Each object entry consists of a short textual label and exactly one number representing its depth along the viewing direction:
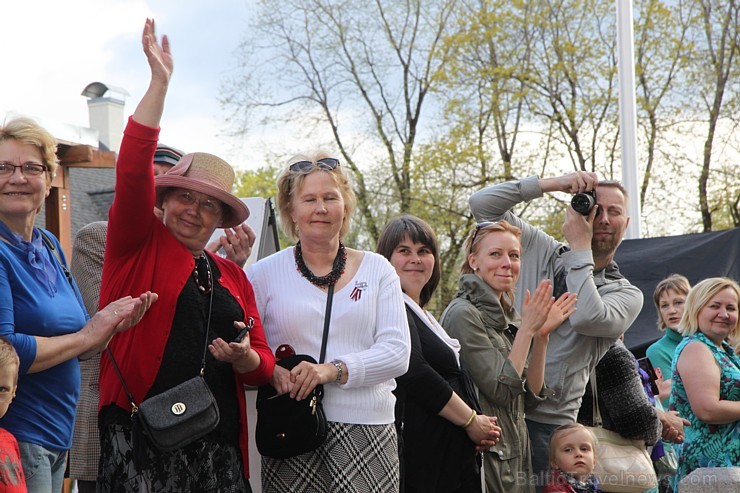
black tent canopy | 8.07
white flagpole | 9.78
